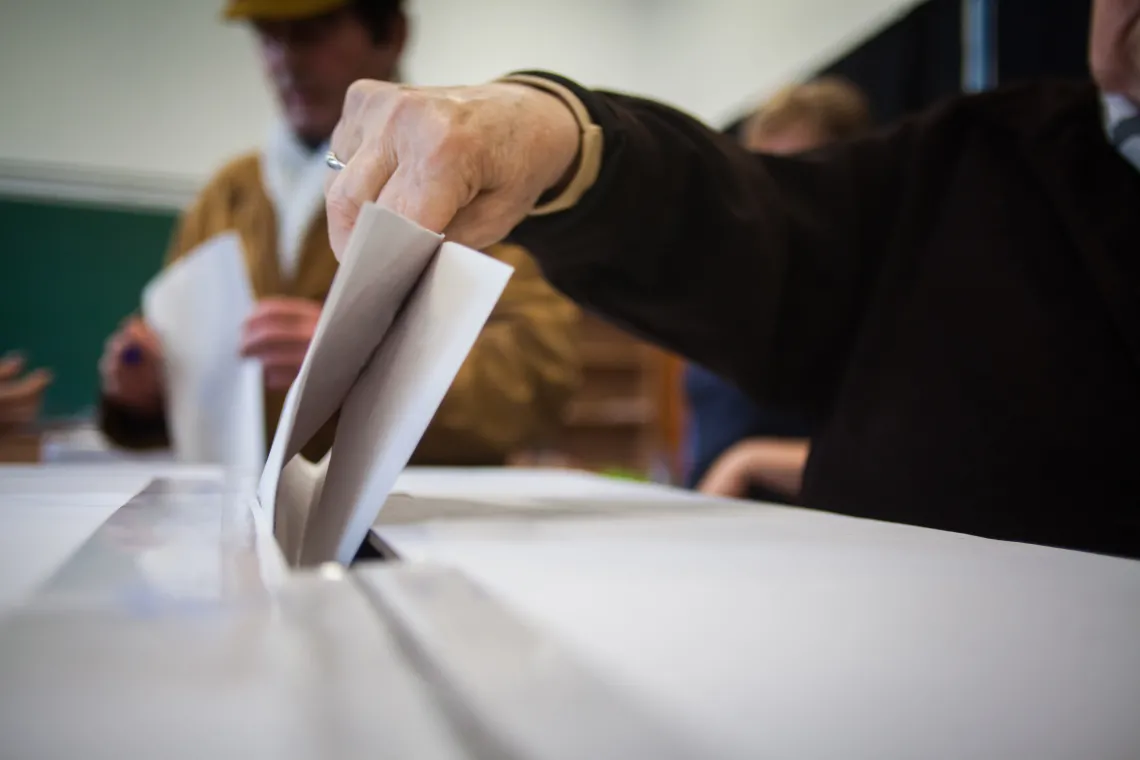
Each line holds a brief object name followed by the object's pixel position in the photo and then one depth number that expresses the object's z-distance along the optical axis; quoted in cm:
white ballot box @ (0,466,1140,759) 12
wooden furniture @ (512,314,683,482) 338
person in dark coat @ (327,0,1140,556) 47
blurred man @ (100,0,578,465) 90
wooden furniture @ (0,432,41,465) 93
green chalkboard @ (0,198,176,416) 251
